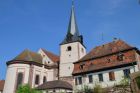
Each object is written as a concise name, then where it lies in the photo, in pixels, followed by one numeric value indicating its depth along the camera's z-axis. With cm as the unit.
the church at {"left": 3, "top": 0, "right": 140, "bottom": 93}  1880
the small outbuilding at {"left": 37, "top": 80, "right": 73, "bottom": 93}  2332
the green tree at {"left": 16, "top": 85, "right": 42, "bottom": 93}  2137
